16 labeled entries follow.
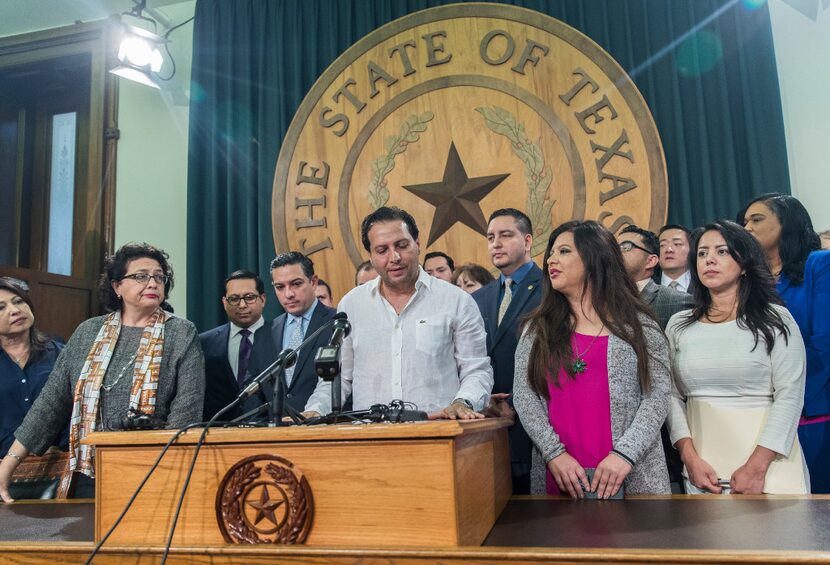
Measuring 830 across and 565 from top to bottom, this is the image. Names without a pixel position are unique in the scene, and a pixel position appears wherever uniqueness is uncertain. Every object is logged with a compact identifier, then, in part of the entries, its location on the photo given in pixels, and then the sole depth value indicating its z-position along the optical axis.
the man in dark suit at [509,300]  2.55
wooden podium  1.28
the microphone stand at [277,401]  1.50
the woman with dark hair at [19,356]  2.82
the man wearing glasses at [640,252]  3.29
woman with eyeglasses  2.40
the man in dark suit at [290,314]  3.24
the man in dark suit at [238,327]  3.58
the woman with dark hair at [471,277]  3.87
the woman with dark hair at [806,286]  2.40
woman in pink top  1.93
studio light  4.77
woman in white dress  2.10
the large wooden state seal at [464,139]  4.09
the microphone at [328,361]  1.47
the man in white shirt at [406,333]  2.25
